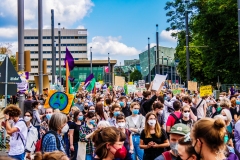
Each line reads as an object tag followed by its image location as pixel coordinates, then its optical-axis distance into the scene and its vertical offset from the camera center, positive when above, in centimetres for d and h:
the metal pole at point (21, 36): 1220 +132
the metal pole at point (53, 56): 2691 +165
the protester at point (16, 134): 770 -86
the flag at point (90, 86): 2963 -16
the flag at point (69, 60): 2038 +110
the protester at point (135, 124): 962 -89
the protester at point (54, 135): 604 -70
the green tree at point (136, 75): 14008 +259
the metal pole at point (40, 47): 1795 +148
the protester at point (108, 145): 460 -64
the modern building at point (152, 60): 11381 +636
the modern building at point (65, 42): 13900 +1334
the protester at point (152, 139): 745 -94
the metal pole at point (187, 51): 2704 +197
